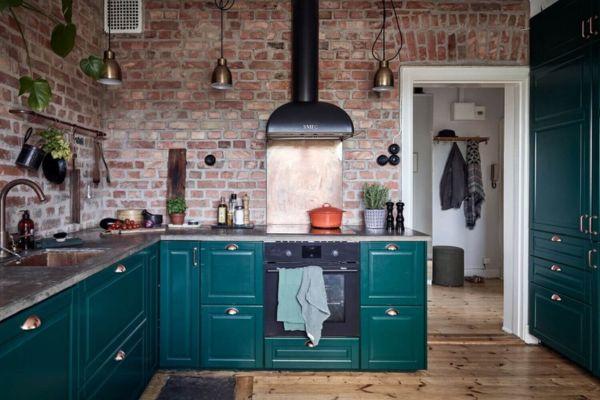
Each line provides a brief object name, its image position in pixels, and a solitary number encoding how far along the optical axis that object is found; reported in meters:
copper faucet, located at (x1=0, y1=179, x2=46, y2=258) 2.01
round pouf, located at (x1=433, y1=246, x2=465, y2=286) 5.19
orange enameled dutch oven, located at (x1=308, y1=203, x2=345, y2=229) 3.09
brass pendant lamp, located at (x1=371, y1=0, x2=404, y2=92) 3.13
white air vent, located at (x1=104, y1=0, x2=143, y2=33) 3.40
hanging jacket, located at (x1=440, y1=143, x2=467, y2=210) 5.61
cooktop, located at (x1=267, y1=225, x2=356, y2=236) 2.85
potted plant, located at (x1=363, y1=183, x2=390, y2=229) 3.21
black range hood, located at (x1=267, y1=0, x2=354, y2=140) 2.98
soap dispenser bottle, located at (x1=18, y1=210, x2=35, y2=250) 2.21
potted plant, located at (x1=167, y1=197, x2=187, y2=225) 3.28
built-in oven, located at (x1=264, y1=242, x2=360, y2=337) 2.81
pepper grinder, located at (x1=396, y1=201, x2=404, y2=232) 3.14
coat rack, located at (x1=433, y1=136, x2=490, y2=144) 5.58
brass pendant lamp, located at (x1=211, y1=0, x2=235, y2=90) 3.04
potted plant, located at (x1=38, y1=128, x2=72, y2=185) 2.40
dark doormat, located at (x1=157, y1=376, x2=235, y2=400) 2.51
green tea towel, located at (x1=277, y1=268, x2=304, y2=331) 2.77
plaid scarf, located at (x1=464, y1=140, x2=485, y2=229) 5.58
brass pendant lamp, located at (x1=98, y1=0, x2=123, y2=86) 2.75
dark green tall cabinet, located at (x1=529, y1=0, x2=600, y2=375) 2.69
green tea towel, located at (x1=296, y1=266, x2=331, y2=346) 2.73
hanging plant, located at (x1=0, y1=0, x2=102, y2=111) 1.96
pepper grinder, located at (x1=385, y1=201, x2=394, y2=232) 3.16
